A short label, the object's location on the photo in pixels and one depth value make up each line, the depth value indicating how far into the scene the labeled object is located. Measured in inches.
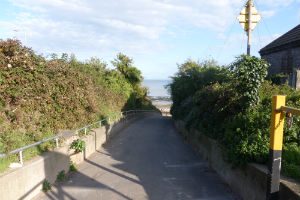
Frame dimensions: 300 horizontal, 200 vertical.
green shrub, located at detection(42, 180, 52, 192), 393.1
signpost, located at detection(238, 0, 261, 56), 509.0
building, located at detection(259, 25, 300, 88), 754.2
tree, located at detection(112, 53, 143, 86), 1998.0
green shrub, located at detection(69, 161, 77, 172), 491.2
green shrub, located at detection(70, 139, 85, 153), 515.8
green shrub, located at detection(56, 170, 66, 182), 438.9
